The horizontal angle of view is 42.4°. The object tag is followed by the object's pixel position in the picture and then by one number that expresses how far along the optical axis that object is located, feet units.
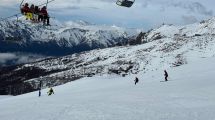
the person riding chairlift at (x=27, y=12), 66.96
